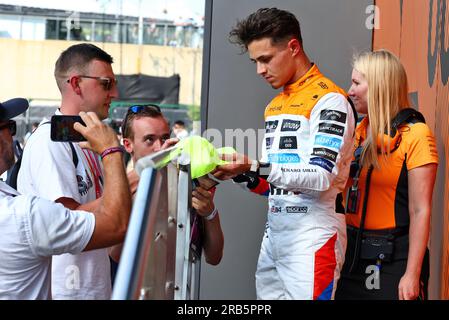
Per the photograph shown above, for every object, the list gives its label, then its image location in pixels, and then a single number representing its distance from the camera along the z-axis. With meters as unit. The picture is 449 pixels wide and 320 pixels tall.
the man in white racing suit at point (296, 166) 3.07
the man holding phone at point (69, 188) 2.86
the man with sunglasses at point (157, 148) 3.12
